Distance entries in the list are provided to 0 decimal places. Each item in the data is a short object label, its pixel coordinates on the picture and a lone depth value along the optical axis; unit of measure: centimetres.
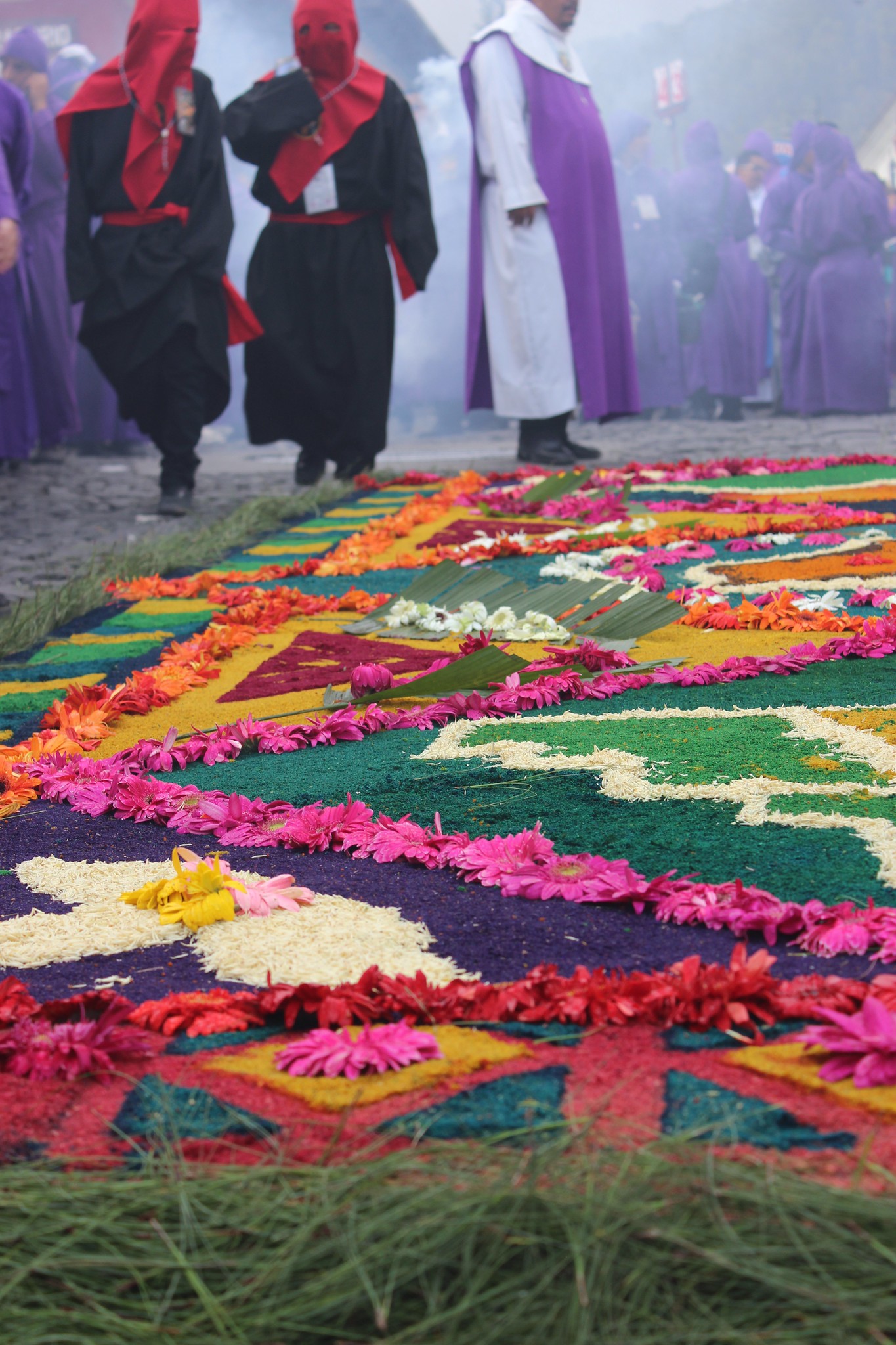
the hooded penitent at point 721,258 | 1065
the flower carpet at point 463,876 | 95
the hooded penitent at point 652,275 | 1073
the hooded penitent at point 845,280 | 1009
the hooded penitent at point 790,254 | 1031
